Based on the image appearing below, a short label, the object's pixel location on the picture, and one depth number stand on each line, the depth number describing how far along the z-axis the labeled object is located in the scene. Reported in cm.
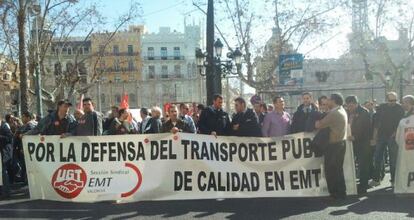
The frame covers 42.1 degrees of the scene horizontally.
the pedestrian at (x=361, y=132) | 1003
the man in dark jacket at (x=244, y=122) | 954
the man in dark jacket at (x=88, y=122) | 966
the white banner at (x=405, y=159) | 895
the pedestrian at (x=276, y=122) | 1017
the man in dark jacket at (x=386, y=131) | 1012
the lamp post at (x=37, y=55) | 2433
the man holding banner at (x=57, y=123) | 1003
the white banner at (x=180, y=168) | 883
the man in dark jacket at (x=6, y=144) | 1093
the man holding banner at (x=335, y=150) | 870
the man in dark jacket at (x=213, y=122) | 970
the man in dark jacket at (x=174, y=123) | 938
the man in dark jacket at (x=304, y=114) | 999
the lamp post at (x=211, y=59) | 1483
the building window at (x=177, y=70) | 9222
